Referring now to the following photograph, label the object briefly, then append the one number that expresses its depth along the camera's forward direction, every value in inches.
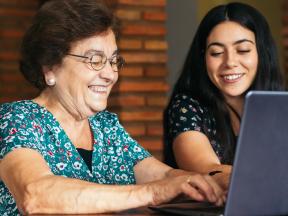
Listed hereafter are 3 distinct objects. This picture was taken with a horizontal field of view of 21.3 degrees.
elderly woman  86.5
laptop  64.9
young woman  122.8
